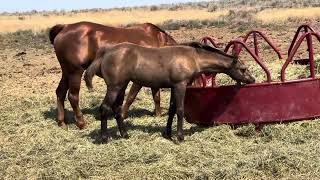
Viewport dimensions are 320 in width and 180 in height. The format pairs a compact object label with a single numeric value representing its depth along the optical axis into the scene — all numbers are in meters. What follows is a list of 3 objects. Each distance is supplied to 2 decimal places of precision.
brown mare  8.20
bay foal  6.67
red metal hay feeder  6.67
